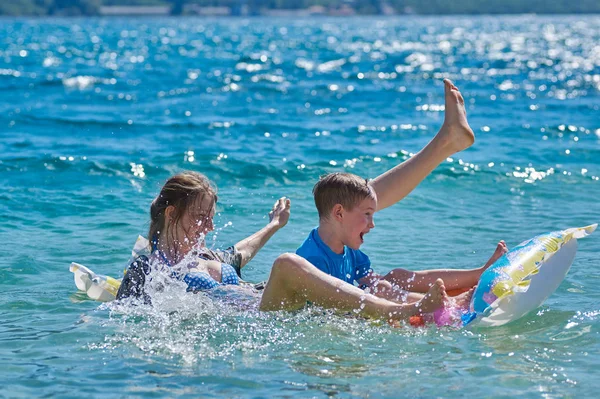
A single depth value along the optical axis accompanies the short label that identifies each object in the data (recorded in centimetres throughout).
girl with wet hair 966
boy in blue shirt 1024
